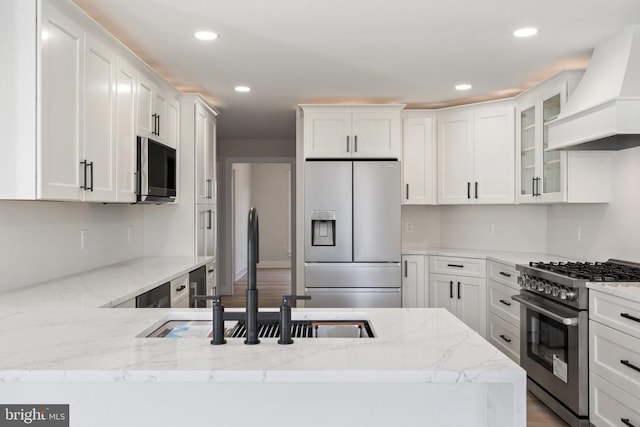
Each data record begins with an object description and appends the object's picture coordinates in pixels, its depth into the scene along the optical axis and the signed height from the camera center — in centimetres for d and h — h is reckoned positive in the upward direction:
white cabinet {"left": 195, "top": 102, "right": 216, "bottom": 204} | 479 +54
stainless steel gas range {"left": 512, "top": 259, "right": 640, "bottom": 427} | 293 -71
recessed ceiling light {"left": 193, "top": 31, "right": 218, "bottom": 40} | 316 +107
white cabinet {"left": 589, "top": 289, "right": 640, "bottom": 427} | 251 -76
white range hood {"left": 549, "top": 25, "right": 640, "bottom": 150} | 284 +61
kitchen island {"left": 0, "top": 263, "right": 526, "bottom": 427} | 129 -41
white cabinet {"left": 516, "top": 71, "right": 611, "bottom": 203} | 377 +38
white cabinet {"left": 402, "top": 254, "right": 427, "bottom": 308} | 519 -63
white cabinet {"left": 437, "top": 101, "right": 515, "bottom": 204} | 481 +54
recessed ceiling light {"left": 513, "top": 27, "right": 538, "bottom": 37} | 311 +108
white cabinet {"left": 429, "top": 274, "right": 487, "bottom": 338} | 471 -80
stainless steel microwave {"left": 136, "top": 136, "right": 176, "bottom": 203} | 353 +28
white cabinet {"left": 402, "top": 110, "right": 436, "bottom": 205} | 536 +55
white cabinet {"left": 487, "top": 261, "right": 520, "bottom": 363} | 404 -80
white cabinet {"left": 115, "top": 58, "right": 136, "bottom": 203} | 318 +49
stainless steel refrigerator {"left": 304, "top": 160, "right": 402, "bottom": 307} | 493 -19
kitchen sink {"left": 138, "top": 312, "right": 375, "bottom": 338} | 183 -42
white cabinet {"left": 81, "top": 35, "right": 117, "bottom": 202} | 274 +48
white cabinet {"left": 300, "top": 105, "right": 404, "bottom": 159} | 504 +77
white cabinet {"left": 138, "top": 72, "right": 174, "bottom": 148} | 362 +75
